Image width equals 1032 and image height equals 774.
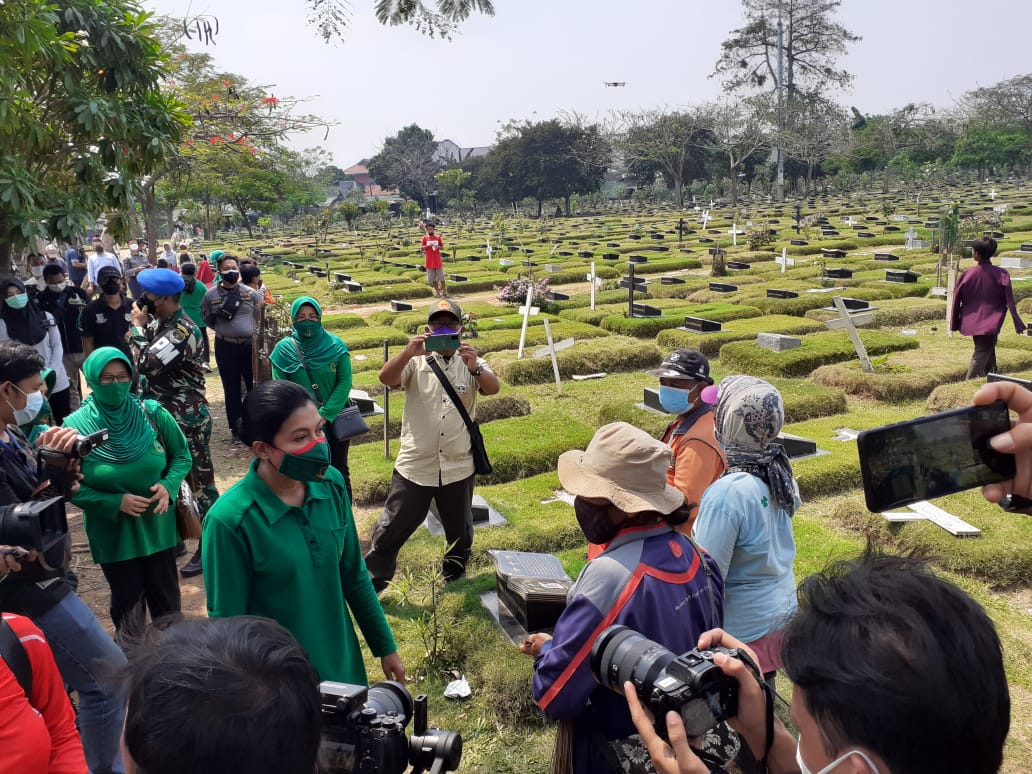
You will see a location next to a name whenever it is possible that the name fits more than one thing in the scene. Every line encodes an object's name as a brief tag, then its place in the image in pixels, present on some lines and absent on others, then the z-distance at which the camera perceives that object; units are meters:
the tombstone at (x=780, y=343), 10.42
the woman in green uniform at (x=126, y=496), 3.57
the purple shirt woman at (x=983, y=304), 8.35
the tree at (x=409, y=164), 59.41
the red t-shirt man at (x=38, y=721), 1.67
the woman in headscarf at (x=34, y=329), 7.06
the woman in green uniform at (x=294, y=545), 2.41
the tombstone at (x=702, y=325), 11.69
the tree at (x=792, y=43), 58.94
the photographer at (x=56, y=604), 2.73
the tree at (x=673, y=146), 47.53
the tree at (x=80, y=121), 5.42
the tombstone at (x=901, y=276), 15.47
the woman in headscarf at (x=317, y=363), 5.42
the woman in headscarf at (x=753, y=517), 2.72
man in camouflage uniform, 5.14
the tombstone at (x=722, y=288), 15.55
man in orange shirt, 3.33
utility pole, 48.10
